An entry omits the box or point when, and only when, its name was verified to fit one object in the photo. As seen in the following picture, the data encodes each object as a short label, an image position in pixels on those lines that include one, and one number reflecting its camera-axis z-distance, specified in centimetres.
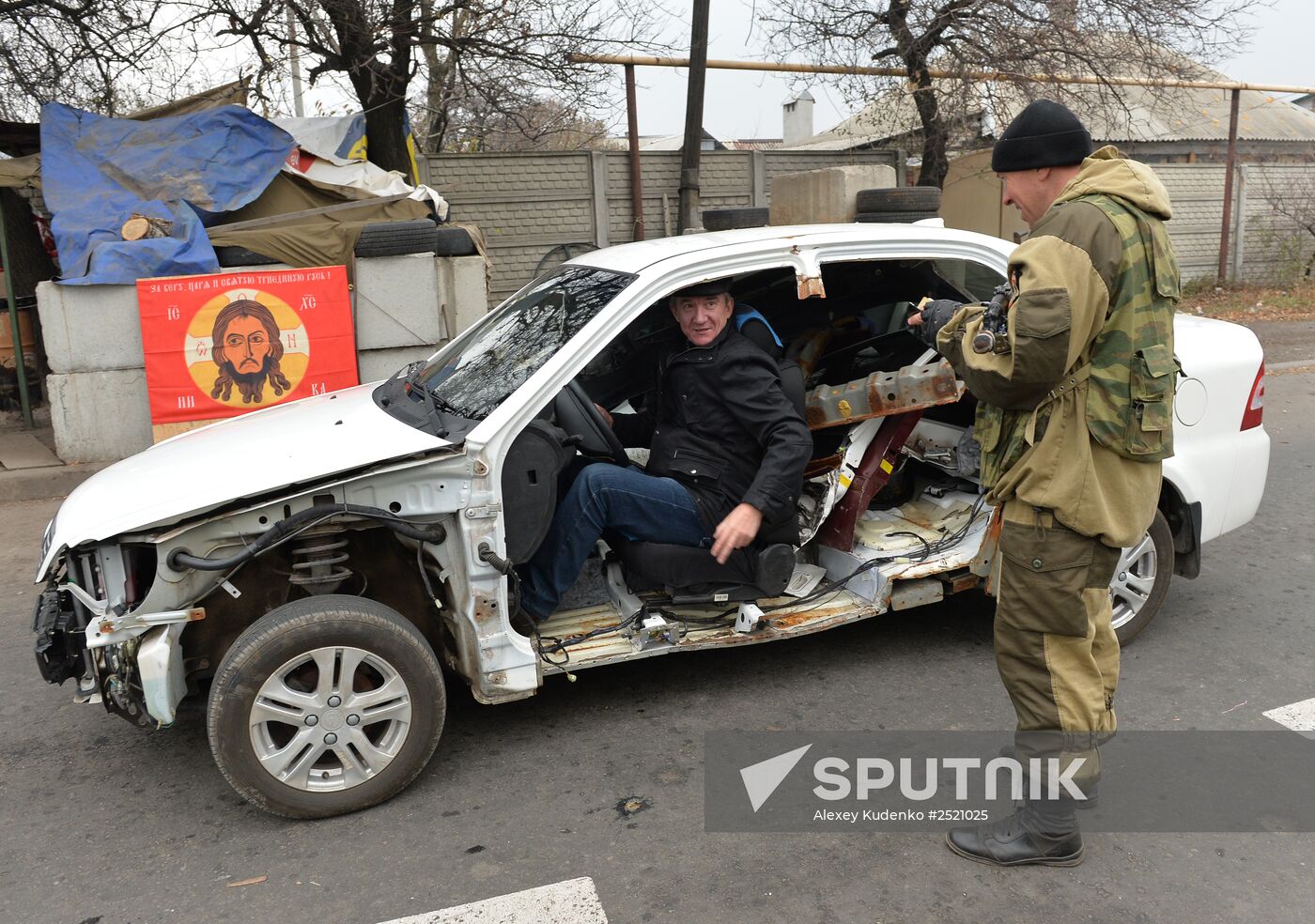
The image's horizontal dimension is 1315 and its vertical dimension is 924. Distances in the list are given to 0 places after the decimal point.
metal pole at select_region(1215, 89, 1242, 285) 1576
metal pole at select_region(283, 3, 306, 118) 1017
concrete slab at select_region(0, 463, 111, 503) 734
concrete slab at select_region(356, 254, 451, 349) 830
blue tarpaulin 785
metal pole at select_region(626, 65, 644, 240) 1170
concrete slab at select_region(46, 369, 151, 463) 773
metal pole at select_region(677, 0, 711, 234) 1037
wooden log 805
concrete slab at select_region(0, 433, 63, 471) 779
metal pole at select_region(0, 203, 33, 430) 868
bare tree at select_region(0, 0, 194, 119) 1012
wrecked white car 319
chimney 2794
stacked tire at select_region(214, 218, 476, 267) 813
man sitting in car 378
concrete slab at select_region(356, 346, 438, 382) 835
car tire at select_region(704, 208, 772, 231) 520
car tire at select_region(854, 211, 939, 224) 525
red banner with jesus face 770
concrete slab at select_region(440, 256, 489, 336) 864
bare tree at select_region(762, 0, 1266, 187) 1145
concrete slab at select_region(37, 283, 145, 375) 766
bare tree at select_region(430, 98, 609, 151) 1148
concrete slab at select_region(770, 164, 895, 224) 740
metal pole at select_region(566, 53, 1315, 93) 1124
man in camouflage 270
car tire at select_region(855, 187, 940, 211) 532
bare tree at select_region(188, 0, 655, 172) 972
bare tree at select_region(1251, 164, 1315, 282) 1711
